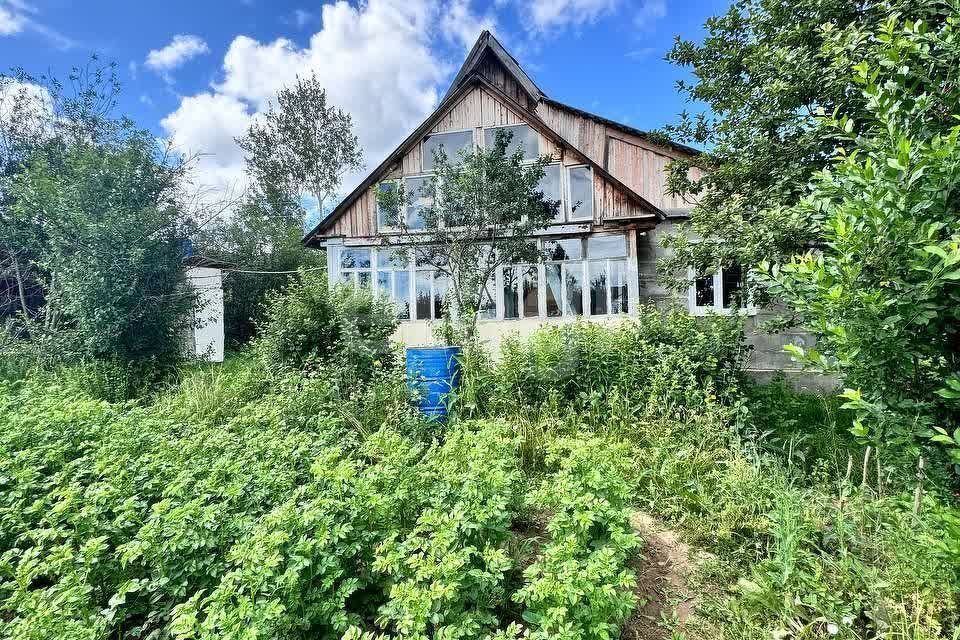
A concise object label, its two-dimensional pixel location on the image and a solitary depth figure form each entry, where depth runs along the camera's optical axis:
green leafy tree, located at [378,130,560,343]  7.63
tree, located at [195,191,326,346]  15.27
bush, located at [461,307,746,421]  4.13
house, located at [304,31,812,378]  9.84
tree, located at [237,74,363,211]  20.50
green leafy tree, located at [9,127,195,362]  7.02
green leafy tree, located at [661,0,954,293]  3.49
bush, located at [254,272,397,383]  5.88
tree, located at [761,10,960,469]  1.67
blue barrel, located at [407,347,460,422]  4.48
